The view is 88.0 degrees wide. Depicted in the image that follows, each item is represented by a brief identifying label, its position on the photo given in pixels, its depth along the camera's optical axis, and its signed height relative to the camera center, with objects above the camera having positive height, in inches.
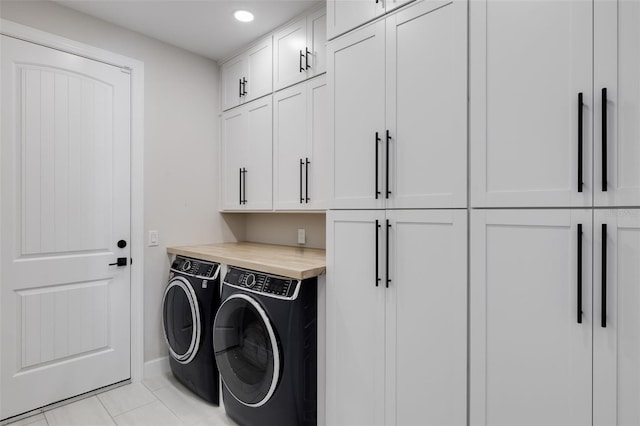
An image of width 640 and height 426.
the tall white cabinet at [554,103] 38.4 +14.1
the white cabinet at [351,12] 59.1 +37.5
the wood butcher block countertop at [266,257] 67.4 -11.7
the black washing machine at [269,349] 65.2 -29.3
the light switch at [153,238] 102.0 -8.6
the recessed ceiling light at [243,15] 88.4 +53.1
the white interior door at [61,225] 79.8 -4.0
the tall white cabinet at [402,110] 51.2 +17.6
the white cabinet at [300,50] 86.0 +44.2
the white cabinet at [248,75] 100.5 +44.1
